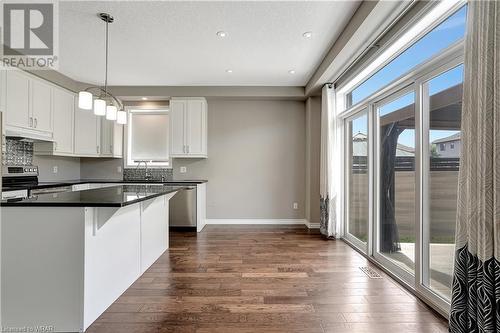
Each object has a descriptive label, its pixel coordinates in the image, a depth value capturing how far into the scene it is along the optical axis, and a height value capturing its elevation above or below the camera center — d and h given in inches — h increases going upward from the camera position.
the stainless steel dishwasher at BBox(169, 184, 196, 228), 180.4 -29.5
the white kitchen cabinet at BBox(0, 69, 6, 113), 129.6 +39.6
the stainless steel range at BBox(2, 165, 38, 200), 120.2 -7.7
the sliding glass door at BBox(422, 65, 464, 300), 78.6 -1.5
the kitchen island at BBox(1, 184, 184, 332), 66.6 -25.6
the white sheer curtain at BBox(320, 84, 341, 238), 163.3 -0.3
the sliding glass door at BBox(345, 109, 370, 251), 137.6 -6.5
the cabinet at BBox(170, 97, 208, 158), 193.8 +30.1
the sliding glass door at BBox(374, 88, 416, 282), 102.3 -5.8
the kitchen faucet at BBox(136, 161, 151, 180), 205.8 -7.0
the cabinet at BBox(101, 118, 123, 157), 195.3 +21.7
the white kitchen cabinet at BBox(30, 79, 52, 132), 147.4 +36.2
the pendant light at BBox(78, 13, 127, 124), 95.5 +24.4
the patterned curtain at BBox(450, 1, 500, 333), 48.4 -2.4
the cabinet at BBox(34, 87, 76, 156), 163.3 +26.5
